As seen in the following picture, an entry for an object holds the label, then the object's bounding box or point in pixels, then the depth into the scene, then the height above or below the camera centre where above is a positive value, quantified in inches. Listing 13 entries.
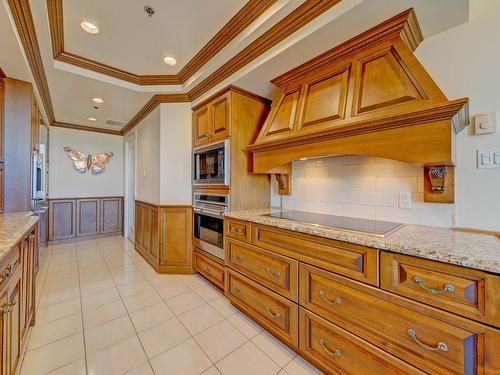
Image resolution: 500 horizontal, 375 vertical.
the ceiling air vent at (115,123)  165.5 +51.7
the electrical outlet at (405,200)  62.6 -3.1
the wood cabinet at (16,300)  39.7 -25.4
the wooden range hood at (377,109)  47.6 +21.1
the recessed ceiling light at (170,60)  92.3 +55.8
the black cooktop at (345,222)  52.2 -9.6
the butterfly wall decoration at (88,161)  177.2 +23.7
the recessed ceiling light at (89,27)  72.8 +55.5
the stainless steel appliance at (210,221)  93.9 -15.4
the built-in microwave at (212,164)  91.6 +11.4
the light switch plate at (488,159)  51.1 +7.5
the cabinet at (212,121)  94.2 +32.0
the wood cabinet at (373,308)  34.2 -23.9
